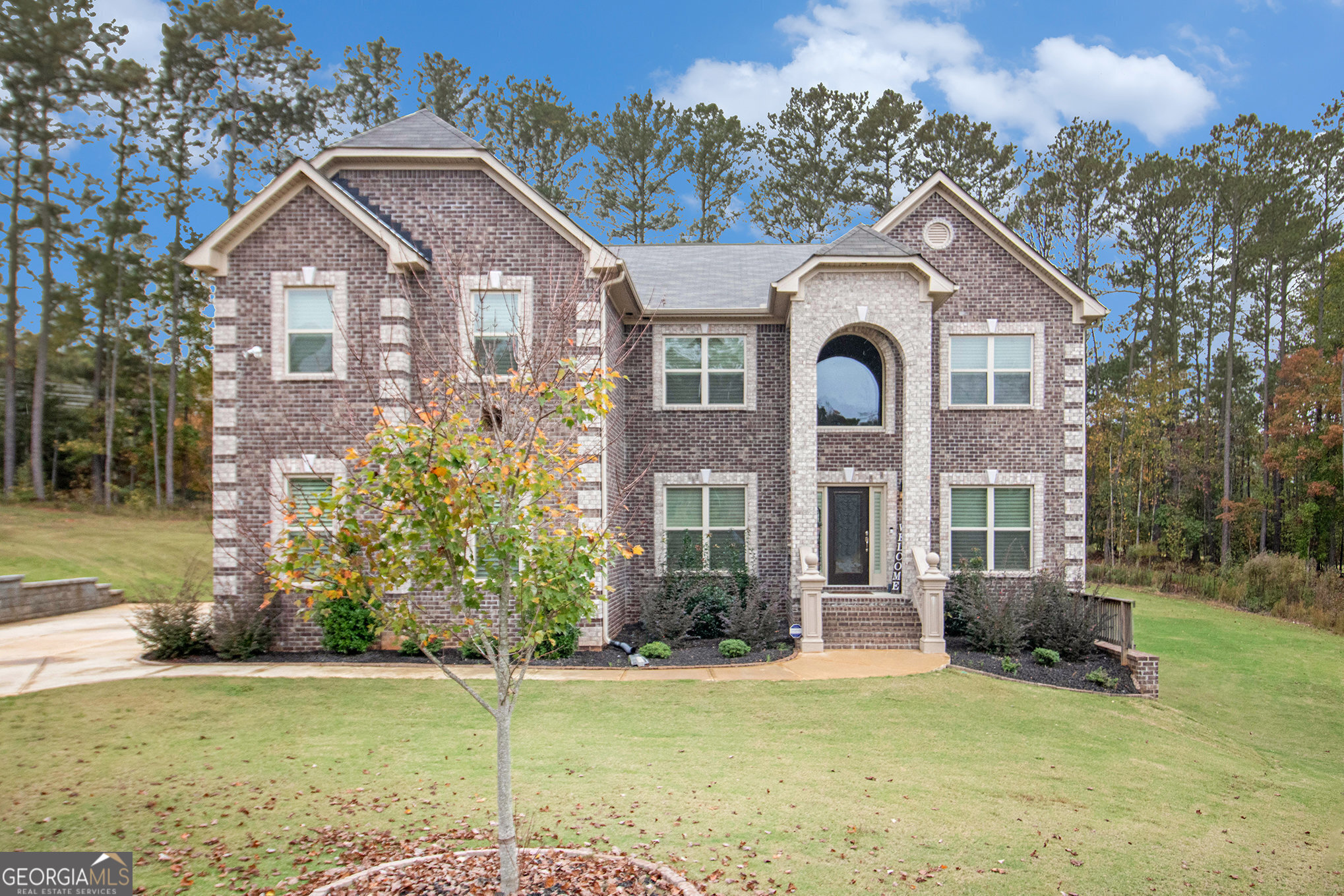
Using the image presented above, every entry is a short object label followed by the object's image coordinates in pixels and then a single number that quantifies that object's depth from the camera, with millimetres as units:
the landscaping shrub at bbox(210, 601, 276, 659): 12242
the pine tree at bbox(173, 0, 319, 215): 30344
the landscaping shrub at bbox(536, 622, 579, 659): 12258
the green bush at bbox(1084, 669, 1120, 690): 11875
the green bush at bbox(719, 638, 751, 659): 12883
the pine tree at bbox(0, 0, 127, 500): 27734
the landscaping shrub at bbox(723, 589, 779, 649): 13672
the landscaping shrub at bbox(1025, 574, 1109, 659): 13344
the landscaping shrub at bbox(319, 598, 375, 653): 12703
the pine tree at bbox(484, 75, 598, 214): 33219
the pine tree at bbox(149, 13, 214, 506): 30375
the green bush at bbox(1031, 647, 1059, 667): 12719
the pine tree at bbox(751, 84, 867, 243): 34281
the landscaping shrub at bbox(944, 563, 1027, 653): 13227
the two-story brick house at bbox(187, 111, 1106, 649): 13250
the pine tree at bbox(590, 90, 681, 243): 33281
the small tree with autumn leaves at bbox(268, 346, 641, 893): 4484
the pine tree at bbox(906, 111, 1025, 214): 32750
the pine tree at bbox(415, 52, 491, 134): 33438
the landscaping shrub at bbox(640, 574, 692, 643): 13781
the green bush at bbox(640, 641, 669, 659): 12617
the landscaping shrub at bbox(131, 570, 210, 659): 12195
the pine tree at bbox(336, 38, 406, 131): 33781
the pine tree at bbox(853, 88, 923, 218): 33656
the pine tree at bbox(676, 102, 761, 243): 33750
